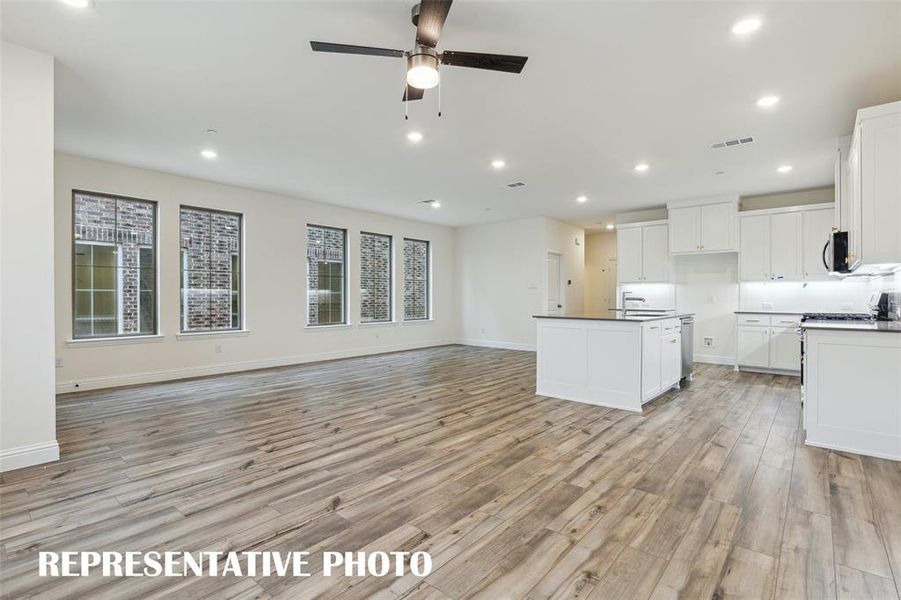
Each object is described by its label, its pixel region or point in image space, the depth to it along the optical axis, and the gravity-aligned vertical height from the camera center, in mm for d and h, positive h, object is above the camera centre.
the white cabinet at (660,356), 4316 -660
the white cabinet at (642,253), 7605 +855
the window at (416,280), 9516 +437
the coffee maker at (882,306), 4601 -93
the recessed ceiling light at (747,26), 2557 +1699
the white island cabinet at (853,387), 3023 -676
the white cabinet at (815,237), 6094 +896
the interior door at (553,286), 9156 +280
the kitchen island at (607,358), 4227 -650
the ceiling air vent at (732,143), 4496 +1705
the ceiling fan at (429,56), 2266 +1397
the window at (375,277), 8539 +451
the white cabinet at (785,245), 6312 +810
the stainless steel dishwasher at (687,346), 5551 -651
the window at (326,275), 7652 +456
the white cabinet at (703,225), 6777 +1226
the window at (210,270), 6137 +452
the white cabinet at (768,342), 6137 -665
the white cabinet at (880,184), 3160 +877
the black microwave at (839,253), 4207 +470
